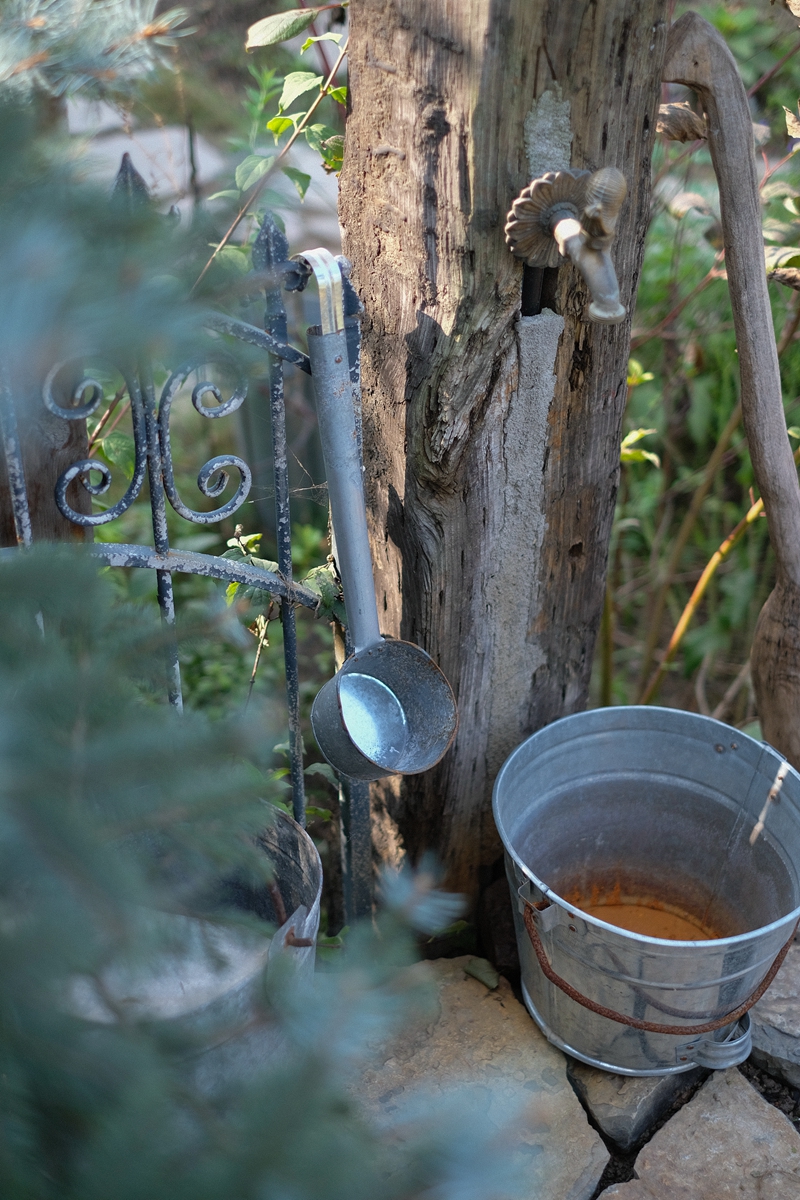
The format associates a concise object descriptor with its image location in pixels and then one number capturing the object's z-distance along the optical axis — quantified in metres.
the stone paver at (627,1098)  1.52
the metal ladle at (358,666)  1.30
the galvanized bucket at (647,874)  1.41
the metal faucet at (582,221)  1.13
